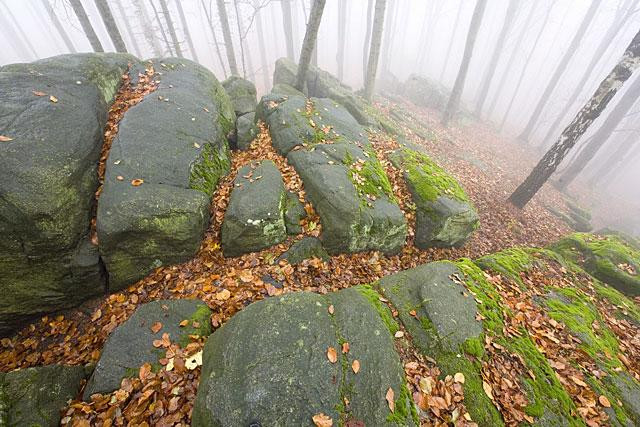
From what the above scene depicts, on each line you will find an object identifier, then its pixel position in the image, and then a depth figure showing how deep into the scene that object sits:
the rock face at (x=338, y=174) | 5.60
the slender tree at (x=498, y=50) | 21.40
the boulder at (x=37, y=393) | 3.04
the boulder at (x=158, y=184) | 4.62
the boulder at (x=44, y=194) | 4.03
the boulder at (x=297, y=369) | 2.68
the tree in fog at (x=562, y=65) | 19.88
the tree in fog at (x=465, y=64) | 15.34
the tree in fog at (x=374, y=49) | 12.48
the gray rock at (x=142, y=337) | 3.44
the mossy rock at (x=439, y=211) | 6.29
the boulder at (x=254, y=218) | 5.23
